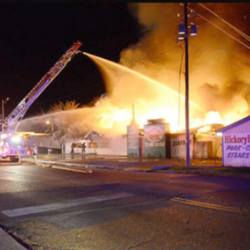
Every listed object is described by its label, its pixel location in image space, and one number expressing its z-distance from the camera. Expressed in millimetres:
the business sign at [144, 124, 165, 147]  25406
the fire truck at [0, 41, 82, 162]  20719
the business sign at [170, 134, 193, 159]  24312
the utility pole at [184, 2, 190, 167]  15570
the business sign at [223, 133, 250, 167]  15750
